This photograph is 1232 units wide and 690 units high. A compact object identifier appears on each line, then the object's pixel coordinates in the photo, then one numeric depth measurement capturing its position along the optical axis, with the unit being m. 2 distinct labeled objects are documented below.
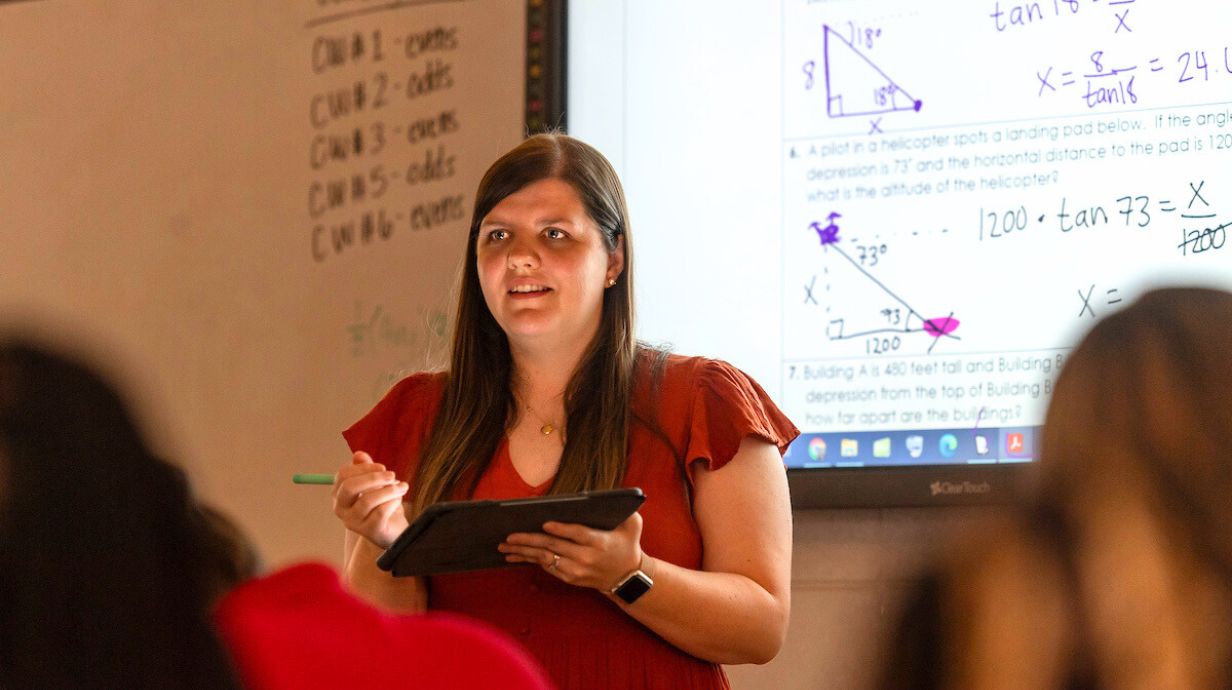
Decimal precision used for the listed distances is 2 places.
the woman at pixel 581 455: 2.96
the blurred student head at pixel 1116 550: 2.14
